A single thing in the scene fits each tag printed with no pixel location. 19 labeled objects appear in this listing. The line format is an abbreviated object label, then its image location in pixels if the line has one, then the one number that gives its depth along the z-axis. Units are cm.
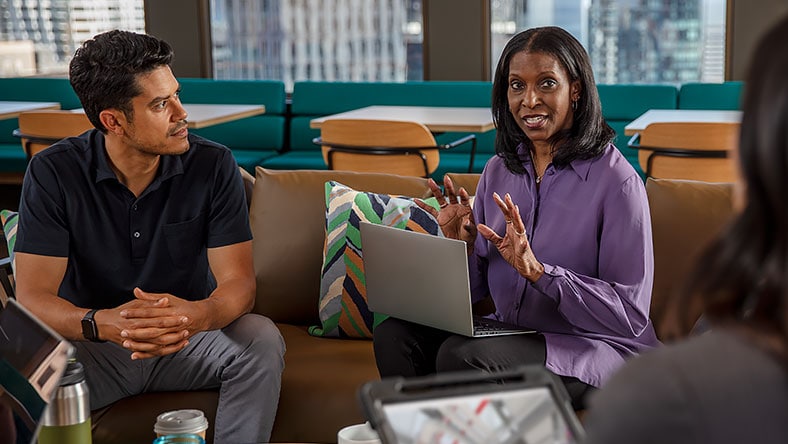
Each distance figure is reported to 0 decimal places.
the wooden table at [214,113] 495
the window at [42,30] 714
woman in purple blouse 211
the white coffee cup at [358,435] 168
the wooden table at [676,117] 440
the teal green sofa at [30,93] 653
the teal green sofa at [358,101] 582
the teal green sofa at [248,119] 626
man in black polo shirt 229
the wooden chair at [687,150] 394
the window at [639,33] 609
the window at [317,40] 661
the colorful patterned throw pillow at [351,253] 262
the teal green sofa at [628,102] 565
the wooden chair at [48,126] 468
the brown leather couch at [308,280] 233
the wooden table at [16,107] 538
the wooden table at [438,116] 475
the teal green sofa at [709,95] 552
